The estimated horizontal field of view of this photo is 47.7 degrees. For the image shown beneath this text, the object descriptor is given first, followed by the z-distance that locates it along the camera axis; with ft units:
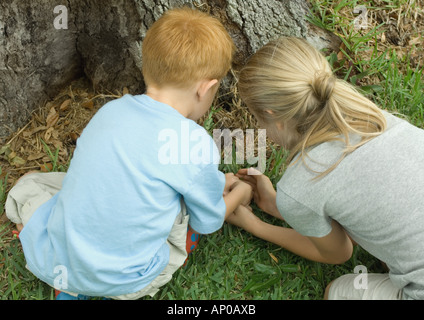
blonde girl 5.37
